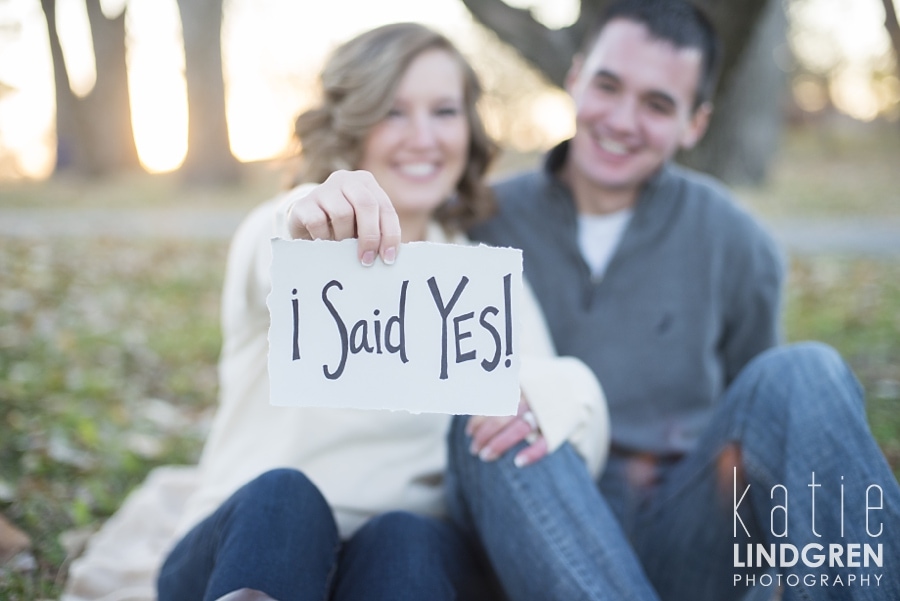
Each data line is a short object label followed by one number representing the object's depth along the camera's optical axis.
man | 1.46
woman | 1.41
